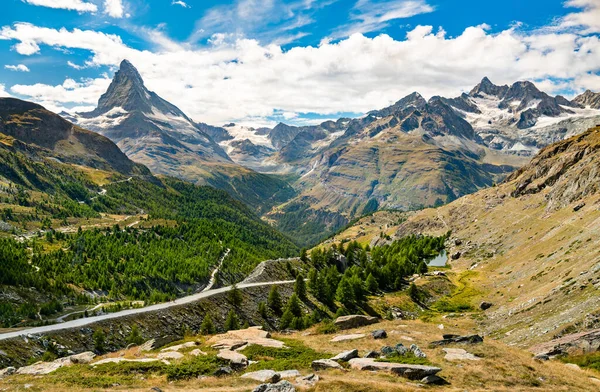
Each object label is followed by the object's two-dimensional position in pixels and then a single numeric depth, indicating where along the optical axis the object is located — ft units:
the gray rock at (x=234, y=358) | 132.46
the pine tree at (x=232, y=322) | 253.40
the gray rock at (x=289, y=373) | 114.92
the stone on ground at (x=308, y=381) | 103.66
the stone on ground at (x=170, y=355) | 145.48
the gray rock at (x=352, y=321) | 216.95
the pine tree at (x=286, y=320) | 269.85
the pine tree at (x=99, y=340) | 216.95
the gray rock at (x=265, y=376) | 112.88
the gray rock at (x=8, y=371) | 134.10
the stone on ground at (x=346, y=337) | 178.09
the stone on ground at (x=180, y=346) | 162.40
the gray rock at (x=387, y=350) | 142.31
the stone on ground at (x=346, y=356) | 134.72
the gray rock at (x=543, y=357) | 144.25
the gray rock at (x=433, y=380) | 110.64
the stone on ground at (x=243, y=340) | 162.09
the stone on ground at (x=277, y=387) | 98.38
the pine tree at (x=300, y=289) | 347.97
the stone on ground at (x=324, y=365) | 124.37
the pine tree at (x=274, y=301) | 325.42
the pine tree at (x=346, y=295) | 339.16
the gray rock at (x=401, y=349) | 141.39
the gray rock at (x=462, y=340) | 156.87
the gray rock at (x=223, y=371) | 125.63
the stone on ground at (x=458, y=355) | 133.80
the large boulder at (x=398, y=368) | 115.03
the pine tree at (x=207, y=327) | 234.40
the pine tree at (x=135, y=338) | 213.87
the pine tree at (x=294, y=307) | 293.02
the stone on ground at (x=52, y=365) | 134.82
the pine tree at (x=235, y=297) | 317.42
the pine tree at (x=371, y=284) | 387.34
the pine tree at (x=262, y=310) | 310.45
